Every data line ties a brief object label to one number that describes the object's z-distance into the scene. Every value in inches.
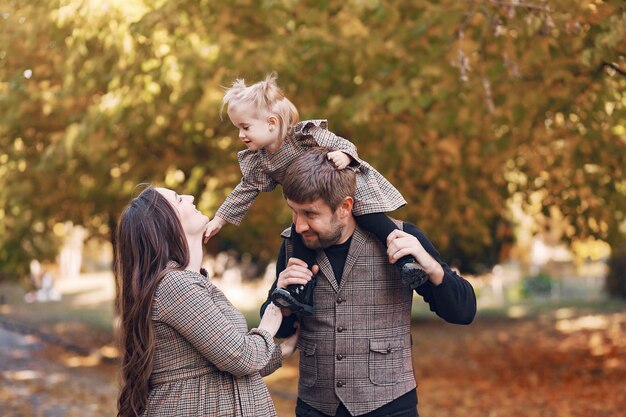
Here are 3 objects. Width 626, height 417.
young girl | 130.4
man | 127.6
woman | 121.6
